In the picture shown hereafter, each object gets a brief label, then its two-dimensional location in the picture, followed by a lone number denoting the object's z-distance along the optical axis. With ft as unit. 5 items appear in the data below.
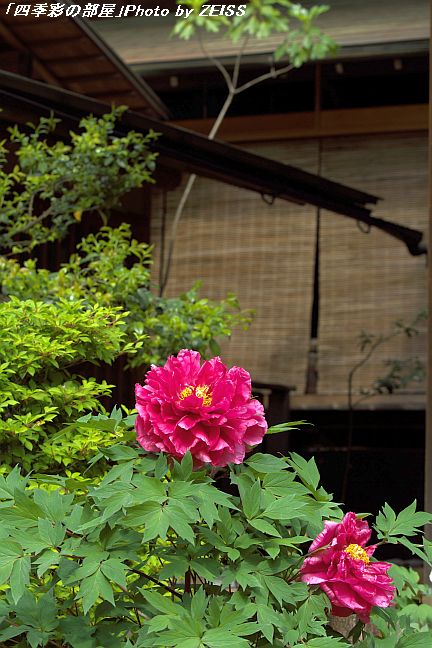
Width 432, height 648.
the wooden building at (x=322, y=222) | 28.63
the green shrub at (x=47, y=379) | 9.77
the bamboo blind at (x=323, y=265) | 29.04
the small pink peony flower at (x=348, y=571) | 6.93
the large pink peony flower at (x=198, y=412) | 6.97
